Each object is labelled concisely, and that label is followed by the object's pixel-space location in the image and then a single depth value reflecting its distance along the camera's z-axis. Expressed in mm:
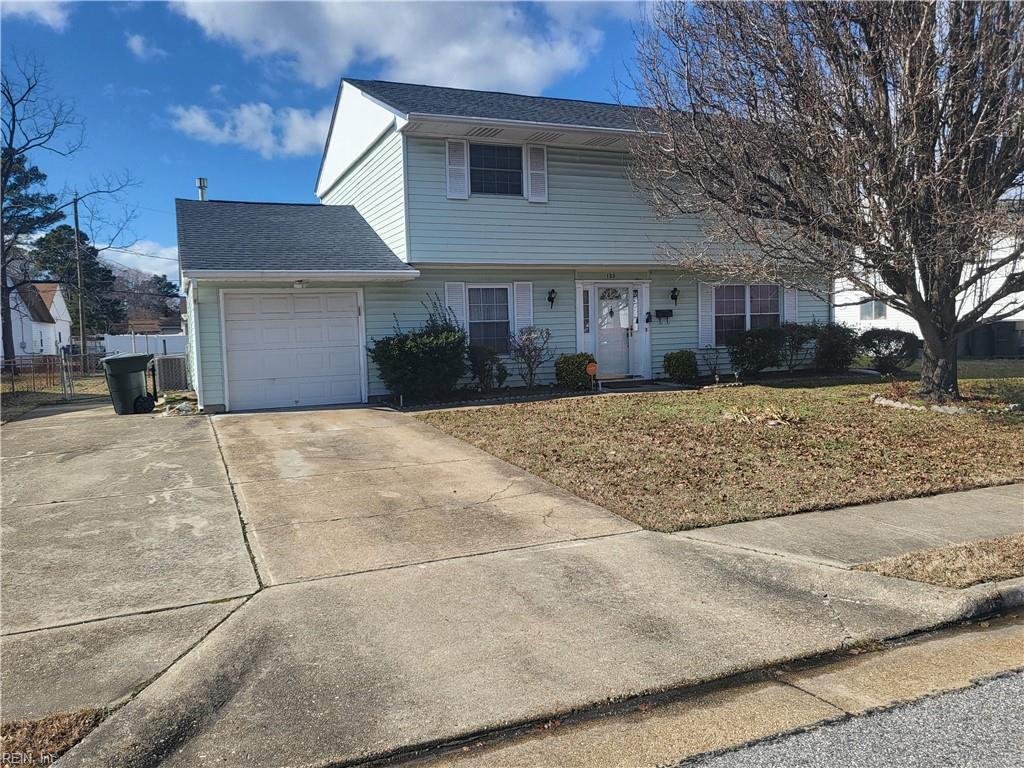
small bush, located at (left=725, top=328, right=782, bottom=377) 15883
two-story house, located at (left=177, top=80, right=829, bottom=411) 13070
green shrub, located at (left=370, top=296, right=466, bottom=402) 13078
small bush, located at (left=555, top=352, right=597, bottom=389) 14750
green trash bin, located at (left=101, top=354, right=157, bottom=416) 12992
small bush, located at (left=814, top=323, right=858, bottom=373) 16797
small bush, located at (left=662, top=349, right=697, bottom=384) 15648
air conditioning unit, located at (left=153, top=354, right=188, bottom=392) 18094
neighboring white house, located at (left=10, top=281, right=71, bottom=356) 37875
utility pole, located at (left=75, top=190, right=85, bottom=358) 32594
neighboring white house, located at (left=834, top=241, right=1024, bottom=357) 21578
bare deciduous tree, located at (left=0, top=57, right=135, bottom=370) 26344
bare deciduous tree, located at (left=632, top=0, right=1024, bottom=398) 9266
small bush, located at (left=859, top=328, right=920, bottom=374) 16422
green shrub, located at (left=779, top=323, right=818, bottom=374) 16344
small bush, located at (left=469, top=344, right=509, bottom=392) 14070
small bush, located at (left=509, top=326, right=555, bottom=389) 14664
